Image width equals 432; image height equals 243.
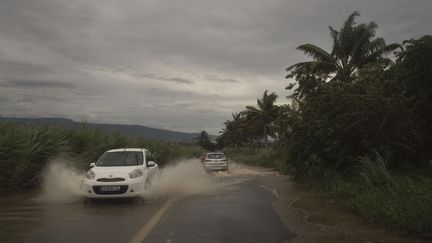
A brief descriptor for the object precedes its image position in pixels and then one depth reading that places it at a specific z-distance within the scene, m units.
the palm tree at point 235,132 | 90.29
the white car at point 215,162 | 35.97
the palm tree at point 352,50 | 36.97
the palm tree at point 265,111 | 73.62
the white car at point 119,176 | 14.04
